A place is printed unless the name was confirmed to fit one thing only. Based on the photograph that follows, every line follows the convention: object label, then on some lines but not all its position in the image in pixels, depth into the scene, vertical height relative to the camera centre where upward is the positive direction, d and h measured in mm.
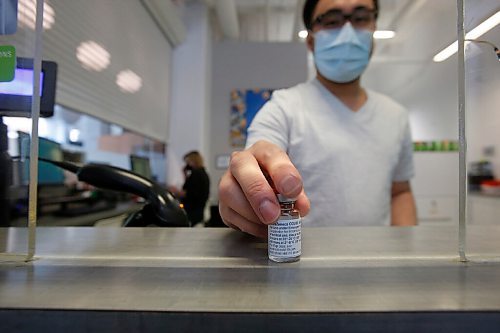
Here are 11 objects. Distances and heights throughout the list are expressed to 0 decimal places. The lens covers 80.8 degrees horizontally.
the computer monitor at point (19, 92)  375 +103
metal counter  204 -98
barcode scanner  612 -32
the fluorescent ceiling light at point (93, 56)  1065 +490
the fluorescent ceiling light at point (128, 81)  1973 +698
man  898 +145
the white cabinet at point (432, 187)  2822 -103
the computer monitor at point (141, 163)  2152 +71
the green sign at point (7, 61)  367 +137
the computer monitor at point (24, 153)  377 +25
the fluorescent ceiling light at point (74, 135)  2750 +354
